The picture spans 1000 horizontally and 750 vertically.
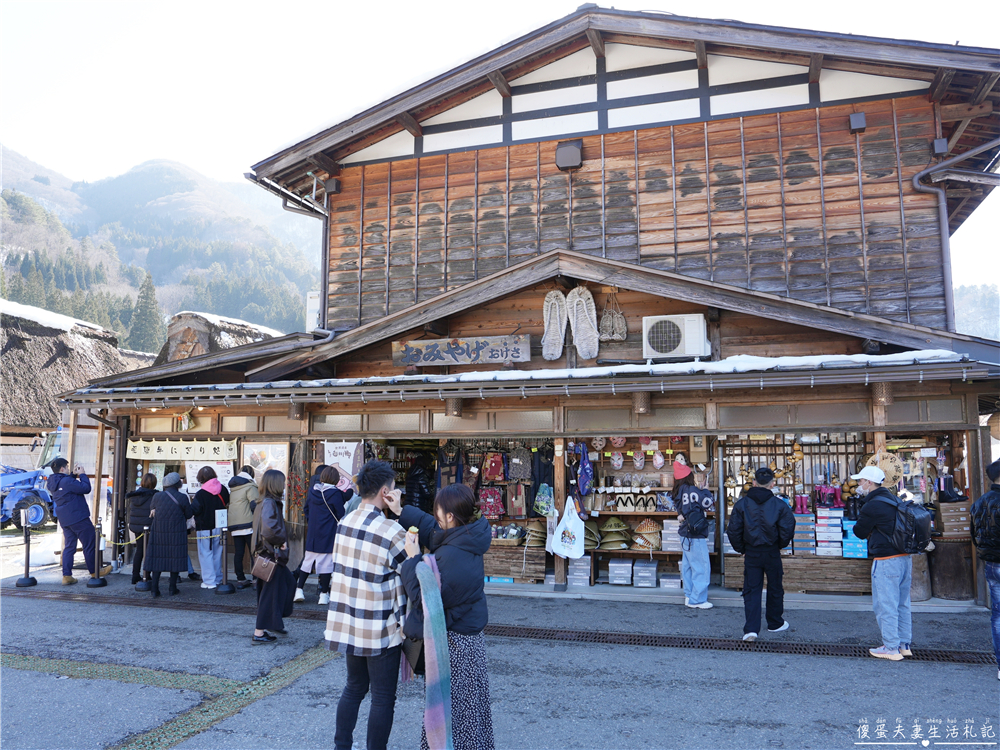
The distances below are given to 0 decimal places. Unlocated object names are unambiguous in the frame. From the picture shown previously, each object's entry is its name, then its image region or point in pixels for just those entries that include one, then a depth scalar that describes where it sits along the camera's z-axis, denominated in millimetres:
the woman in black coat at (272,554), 7039
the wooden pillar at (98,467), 12344
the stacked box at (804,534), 9430
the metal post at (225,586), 9992
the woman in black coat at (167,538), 9602
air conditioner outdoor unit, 10094
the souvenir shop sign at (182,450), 11594
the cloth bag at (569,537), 9828
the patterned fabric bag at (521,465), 11227
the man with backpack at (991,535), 5859
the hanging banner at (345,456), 10852
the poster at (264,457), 11312
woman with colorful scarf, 3764
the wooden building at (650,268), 9172
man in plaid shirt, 3873
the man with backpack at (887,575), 6391
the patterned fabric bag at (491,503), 11234
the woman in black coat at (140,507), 10344
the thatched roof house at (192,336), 18219
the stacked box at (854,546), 9133
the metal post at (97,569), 10375
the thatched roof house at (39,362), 19016
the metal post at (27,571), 10453
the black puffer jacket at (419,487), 12320
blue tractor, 16828
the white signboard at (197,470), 11633
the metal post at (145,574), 9758
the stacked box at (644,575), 9938
